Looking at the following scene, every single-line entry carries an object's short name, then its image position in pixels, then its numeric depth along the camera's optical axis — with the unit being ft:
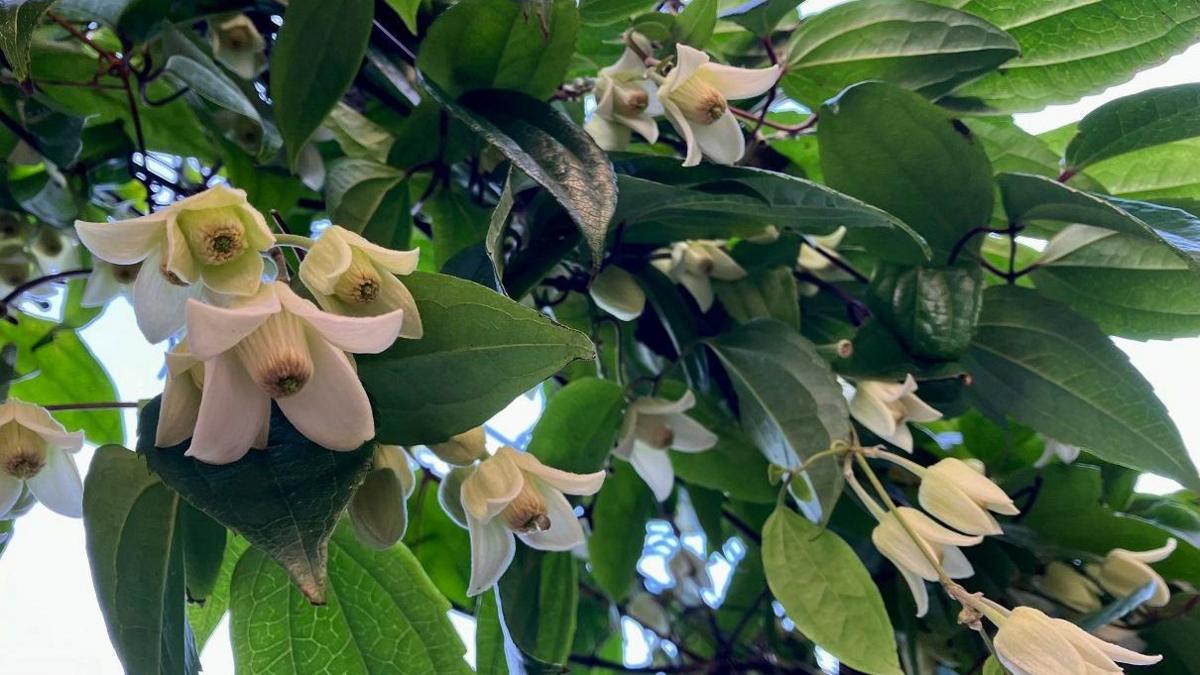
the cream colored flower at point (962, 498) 1.11
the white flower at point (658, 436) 1.39
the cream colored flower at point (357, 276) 0.81
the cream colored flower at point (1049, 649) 0.95
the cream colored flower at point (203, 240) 0.80
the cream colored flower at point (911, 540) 1.11
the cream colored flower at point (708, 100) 1.21
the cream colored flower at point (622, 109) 1.32
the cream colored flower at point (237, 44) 1.33
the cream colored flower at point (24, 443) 0.99
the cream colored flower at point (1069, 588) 1.39
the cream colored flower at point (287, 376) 0.72
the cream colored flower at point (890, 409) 1.28
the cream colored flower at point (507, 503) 1.02
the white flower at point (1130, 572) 1.30
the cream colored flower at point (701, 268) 1.51
